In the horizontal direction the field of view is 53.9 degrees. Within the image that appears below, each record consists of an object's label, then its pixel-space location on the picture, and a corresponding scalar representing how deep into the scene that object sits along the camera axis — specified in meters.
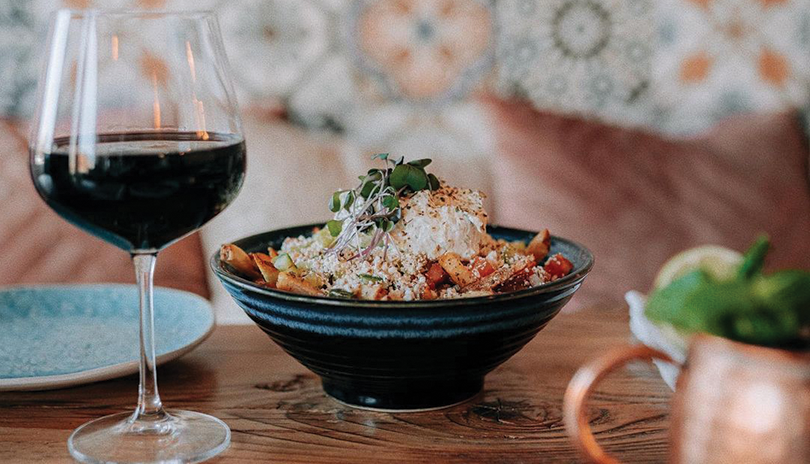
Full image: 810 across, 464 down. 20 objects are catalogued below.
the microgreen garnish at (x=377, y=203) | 0.85
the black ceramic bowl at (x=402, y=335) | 0.71
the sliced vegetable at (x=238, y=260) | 0.86
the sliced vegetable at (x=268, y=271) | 0.84
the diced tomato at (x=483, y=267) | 0.81
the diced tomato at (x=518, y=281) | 0.82
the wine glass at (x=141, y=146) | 0.66
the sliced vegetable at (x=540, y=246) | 0.96
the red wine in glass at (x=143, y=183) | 0.67
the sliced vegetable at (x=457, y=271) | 0.81
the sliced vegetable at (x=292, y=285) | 0.79
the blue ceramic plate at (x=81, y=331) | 0.87
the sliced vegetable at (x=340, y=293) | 0.77
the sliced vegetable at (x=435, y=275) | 0.82
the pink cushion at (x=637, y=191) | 1.94
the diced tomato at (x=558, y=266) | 0.88
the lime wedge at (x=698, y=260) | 0.78
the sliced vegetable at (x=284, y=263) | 0.86
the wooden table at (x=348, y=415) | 0.72
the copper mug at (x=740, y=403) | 0.46
